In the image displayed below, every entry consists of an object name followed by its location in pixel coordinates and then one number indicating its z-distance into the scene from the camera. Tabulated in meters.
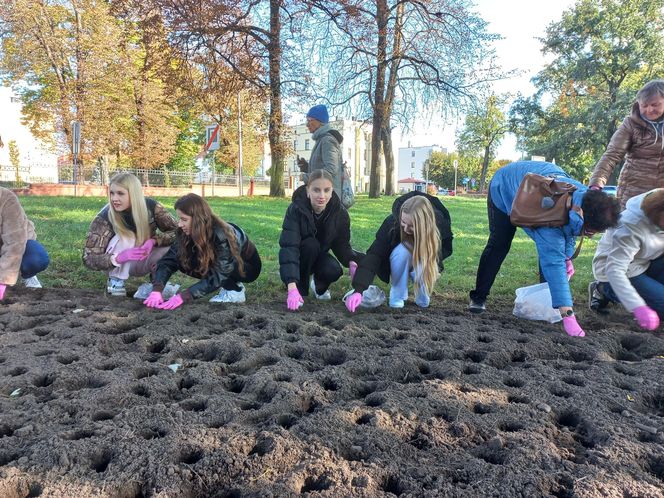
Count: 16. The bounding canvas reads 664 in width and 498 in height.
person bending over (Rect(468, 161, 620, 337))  3.11
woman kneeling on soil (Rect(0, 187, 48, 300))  3.70
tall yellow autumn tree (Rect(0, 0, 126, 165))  20.64
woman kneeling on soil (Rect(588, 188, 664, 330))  3.29
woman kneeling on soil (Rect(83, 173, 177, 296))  4.07
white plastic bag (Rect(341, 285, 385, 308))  4.01
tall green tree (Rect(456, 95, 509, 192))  42.75
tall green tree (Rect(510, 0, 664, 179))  27.48
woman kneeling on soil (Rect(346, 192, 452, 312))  3.79
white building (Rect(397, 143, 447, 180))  87.76
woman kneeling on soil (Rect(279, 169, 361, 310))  3.85
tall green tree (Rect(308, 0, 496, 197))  16.25
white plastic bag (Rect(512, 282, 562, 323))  3.63
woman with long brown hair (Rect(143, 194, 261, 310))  3.66
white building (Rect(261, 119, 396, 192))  60.22
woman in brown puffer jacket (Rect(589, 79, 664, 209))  3.85
